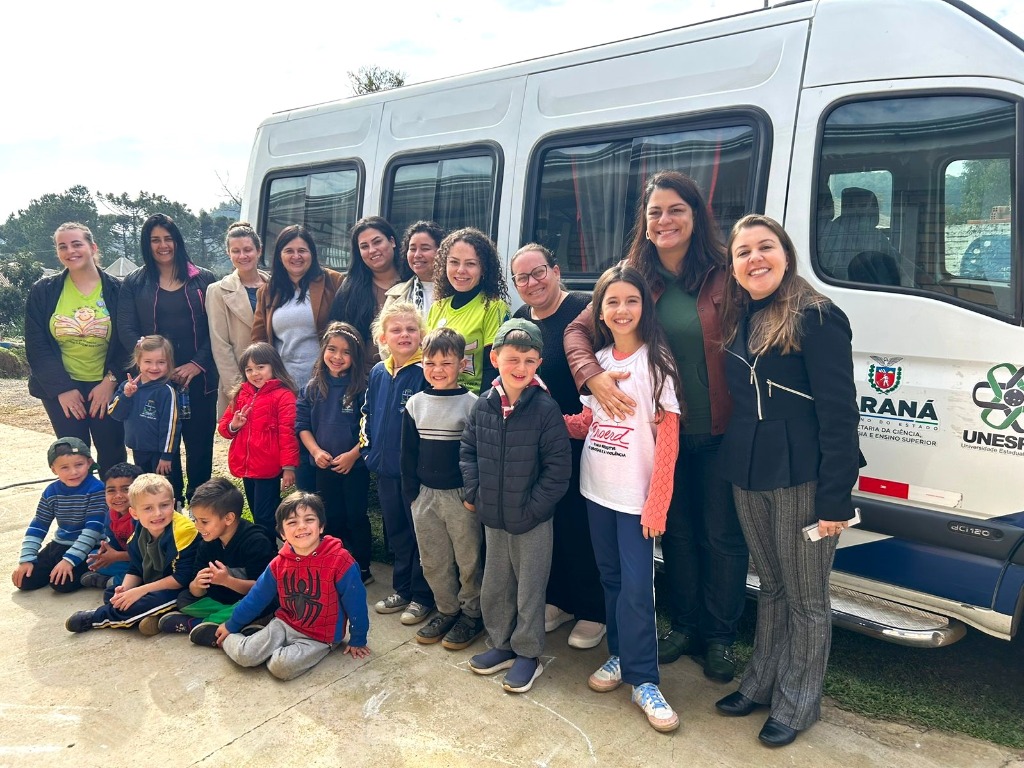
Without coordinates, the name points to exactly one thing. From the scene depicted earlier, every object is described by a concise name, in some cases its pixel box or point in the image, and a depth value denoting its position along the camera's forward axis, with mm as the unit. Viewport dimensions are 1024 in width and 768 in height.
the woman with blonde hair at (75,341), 4859
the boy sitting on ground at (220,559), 3706
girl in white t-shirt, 2908
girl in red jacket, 4250
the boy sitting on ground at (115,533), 4289
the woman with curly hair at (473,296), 3658
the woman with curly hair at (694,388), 3045
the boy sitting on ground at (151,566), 3762
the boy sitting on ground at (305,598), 3361
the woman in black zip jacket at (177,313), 4879
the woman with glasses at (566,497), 3348
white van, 2955
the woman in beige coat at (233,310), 4887
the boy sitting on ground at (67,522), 4281
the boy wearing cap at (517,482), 3098
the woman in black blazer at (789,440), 2621
